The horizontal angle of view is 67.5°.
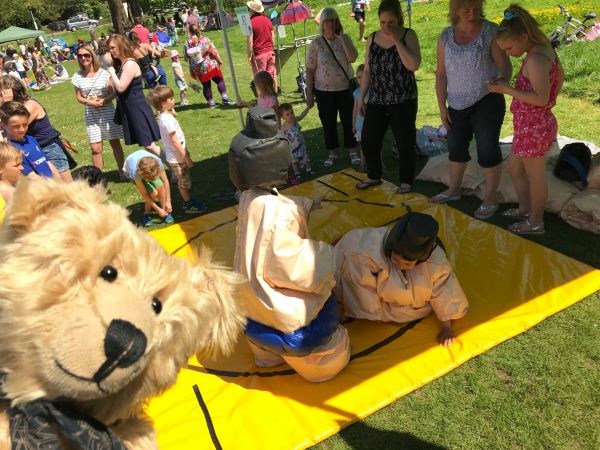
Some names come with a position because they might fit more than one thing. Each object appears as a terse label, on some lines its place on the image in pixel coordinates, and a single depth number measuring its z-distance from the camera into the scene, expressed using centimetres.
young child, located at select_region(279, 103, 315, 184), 533
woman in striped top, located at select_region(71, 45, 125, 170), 568
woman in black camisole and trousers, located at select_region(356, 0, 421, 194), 407
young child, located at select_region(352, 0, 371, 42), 1370
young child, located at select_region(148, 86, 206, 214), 470
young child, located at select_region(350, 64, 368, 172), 531
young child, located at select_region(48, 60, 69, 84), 1920
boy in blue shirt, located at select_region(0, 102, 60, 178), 405
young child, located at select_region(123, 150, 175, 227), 457
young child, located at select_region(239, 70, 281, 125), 535
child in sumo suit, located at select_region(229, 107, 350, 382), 226
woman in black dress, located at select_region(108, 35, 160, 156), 538
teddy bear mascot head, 102
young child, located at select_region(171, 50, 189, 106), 1111
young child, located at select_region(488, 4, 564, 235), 316
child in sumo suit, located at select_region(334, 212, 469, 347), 275
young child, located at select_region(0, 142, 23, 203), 324
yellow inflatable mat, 248
